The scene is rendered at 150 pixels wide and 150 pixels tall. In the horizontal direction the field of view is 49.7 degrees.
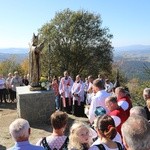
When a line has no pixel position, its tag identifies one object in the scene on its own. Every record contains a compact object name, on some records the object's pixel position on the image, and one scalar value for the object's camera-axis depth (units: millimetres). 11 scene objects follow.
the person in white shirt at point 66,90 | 6919
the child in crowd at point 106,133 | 1932
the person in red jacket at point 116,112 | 2757
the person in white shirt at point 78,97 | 6663
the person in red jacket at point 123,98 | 3226
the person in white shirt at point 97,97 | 3258
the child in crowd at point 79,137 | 2038
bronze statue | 5875
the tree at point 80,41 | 22916
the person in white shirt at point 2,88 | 8480
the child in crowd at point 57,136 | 2142
